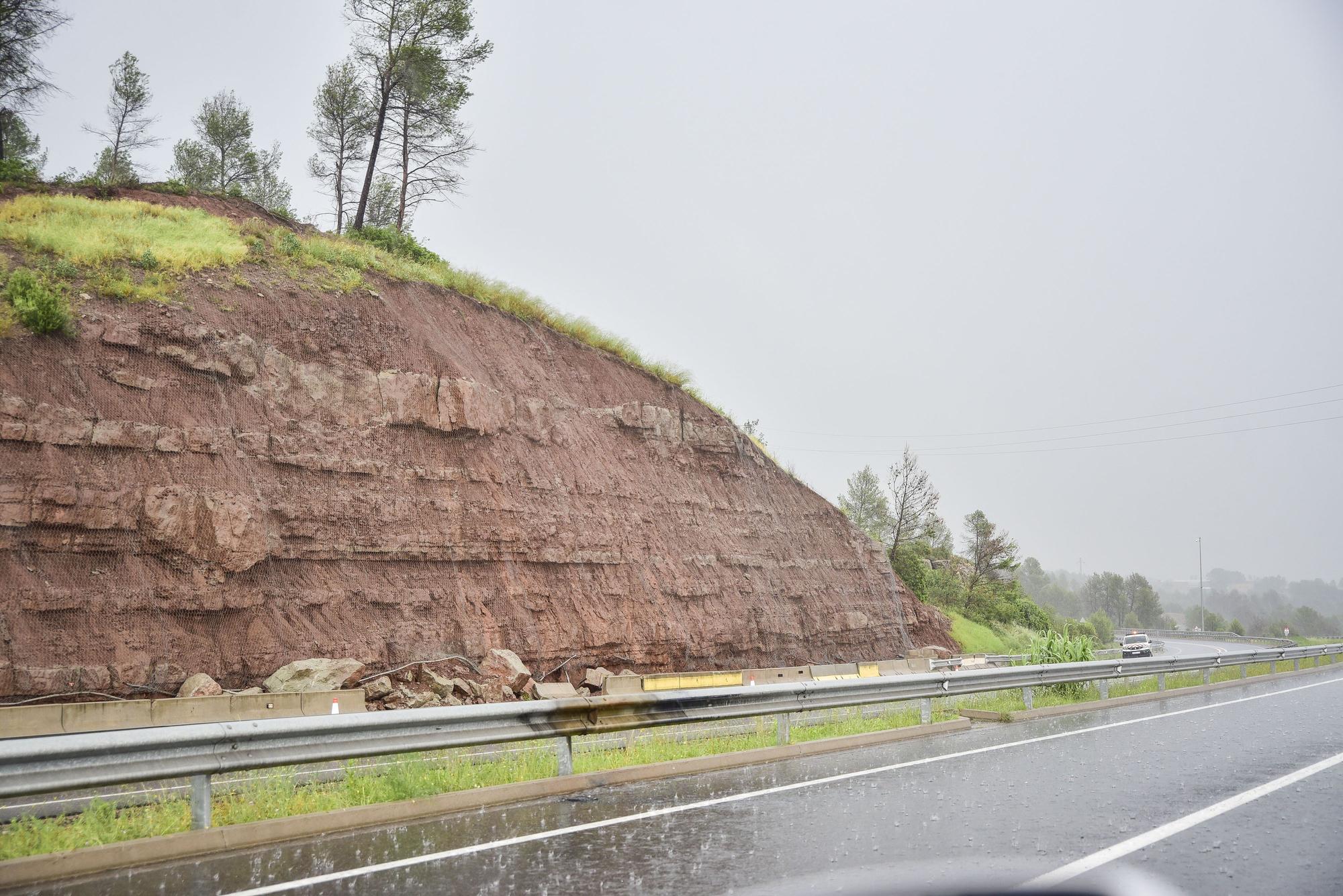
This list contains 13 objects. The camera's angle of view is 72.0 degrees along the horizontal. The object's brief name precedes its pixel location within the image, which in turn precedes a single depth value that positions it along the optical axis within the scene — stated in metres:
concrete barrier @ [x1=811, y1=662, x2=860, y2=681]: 27.16
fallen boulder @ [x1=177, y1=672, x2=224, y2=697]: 16.52
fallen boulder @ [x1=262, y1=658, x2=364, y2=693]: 17.42
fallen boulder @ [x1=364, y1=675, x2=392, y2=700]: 18.06
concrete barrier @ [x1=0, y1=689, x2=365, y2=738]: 14.26
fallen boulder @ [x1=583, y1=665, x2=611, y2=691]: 22.62
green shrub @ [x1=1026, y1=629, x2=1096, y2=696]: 19.11
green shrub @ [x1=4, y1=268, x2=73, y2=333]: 18.69
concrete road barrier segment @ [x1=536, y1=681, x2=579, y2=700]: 19.95
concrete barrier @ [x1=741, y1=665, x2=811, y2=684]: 23.52
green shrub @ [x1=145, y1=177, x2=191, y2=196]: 30.33
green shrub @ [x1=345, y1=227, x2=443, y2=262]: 32.50
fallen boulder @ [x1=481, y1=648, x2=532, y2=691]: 19.98
